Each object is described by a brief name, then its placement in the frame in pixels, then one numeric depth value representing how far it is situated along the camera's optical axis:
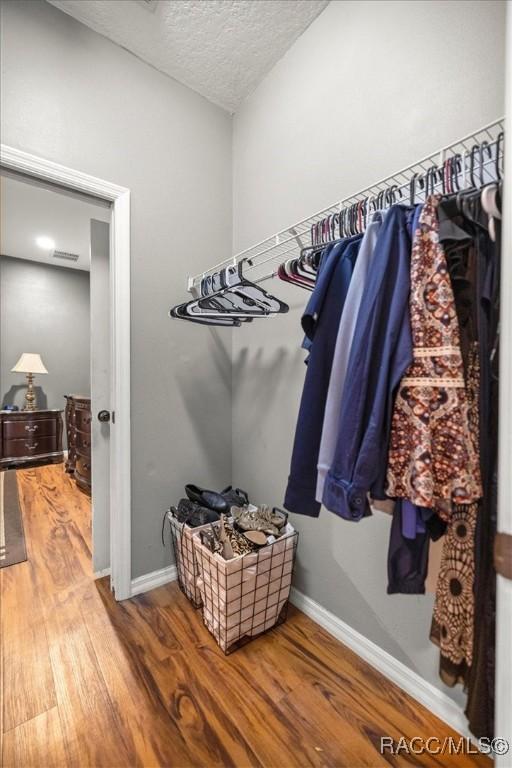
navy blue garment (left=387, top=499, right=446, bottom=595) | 0.70
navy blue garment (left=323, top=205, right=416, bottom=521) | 0.68
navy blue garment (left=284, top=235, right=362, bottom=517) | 0.86
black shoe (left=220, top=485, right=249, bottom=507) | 1.83
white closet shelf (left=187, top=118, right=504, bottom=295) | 0.88
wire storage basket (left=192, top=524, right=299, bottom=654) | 1.38
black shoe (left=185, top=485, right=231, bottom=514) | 1.77
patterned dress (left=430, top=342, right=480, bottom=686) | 0.68
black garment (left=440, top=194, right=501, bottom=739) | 0.65
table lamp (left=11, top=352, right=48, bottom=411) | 4.30
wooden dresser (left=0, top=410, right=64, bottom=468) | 4.13
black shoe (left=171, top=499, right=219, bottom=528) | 1.69
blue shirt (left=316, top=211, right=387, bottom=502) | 0.78
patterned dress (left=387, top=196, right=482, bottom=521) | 0.64
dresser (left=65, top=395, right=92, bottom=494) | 3.08
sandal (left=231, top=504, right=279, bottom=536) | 1.56
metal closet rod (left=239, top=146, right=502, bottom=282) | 0.76
